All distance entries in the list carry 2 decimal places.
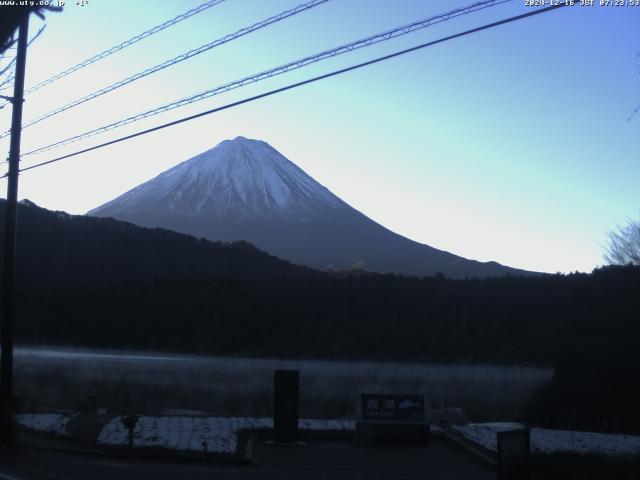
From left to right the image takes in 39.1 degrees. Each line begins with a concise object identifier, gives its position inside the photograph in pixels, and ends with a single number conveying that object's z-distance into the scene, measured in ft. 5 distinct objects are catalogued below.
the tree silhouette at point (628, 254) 118.73
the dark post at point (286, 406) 54.39
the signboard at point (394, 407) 56.46
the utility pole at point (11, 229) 57.21
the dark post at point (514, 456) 35.99
